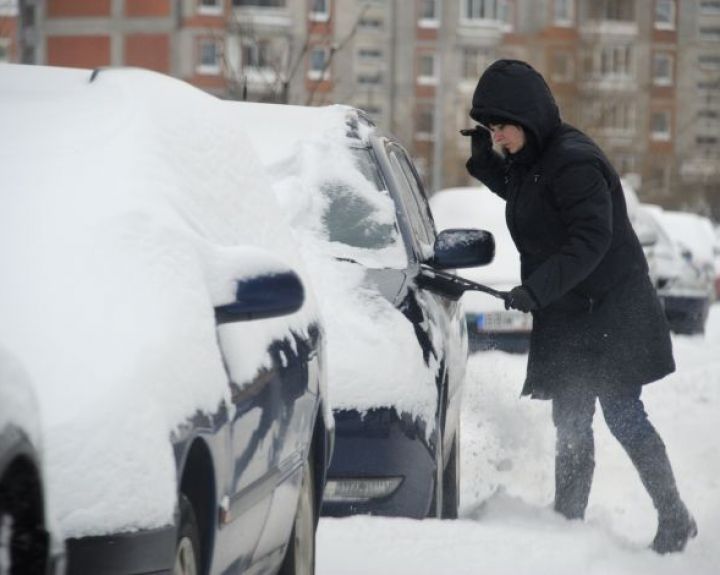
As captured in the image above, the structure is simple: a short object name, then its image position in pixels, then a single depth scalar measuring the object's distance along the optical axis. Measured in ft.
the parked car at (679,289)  121.99
